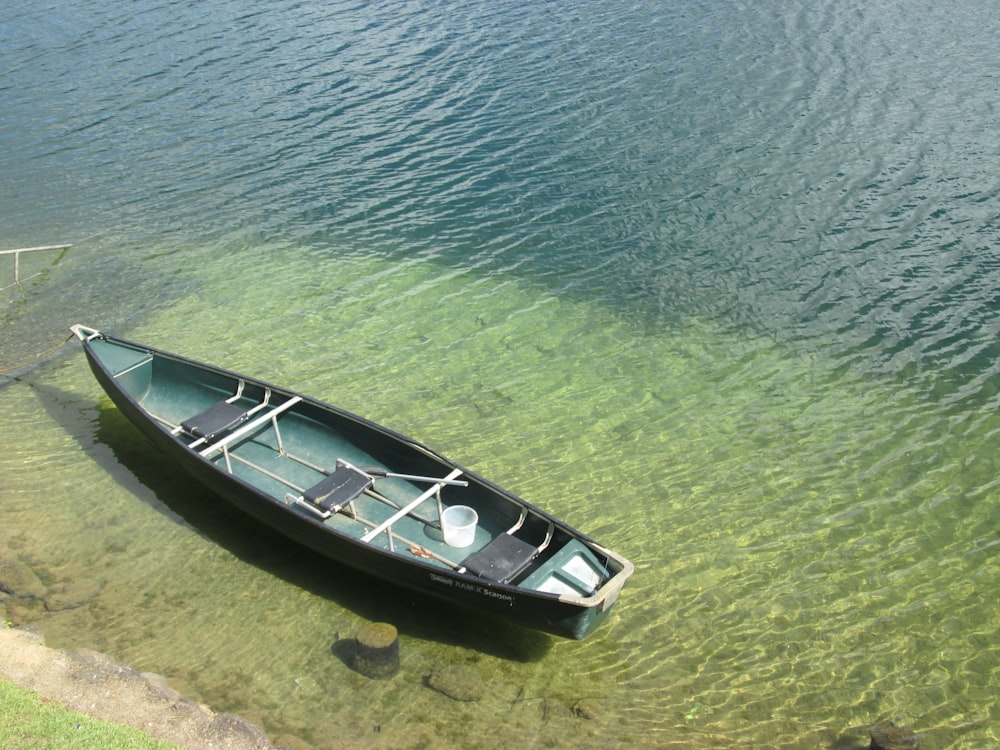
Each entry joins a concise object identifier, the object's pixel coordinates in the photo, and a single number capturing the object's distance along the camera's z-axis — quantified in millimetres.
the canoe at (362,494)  10375
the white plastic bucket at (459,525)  11359
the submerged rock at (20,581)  11492
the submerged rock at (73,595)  11344
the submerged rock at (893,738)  9180
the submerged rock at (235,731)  9062
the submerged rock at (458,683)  10068
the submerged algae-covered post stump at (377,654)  10375
